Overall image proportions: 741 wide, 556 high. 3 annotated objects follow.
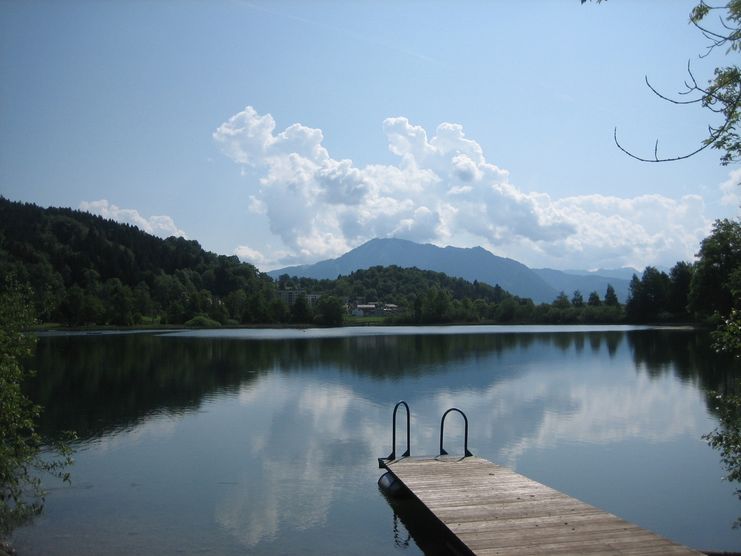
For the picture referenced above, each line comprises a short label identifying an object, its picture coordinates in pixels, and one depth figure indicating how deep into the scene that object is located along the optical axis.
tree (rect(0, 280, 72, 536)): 10.38
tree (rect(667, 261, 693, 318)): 114.74
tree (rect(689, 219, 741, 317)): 69.38
